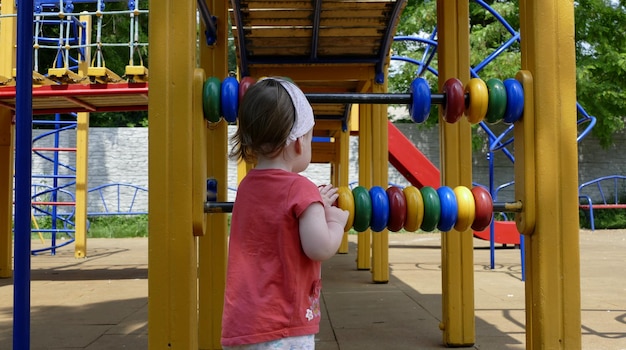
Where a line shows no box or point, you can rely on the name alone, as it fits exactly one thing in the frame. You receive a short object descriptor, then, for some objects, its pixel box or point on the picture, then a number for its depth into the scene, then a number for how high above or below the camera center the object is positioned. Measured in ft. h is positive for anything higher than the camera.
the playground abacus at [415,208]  7.31 -0.15
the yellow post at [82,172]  28.30 +1.17
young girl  5.67 -0.36
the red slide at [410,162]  26.96 +1.42
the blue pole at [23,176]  7.41 +0.27
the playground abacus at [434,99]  7.21 +1.18
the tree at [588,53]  51.78 +11.97
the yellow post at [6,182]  23.03 +0.62
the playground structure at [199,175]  6.86 +0.23
